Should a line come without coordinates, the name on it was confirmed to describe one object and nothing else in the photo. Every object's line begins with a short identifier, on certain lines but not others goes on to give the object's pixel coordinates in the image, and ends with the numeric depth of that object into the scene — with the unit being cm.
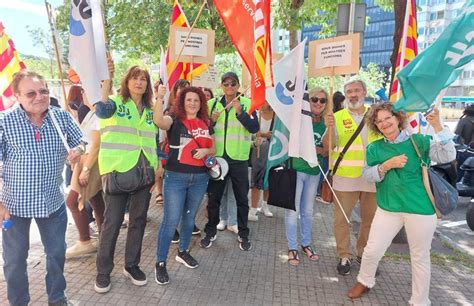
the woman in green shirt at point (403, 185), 325
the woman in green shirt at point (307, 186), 436
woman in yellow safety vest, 340
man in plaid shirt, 284
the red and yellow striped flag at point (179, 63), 593
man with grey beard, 406
